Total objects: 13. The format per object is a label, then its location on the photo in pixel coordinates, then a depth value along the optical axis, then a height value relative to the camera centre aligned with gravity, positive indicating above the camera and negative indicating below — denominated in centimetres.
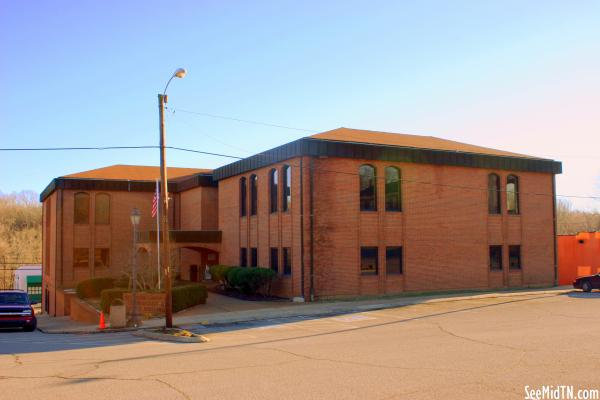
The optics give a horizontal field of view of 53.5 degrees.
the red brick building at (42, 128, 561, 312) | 2714 +88
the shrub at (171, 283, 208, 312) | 2492 -264
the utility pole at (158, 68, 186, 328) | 1906 +145
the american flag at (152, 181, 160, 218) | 2825 +155
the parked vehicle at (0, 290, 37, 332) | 2464 -312
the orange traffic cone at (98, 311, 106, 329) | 2239 -326
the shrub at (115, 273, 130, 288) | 3328 -260
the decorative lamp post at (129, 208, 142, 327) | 2189 -259
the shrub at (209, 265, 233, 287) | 3219 -212
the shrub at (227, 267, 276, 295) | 2838 -215
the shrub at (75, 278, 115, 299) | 3434 -297
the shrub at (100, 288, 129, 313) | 2651 -267
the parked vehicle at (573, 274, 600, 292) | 3125 -275
